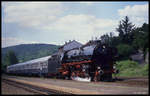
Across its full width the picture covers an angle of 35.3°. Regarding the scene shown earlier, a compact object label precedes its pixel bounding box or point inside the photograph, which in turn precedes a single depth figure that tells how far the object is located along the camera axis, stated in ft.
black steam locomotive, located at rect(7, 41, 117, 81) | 70.08
